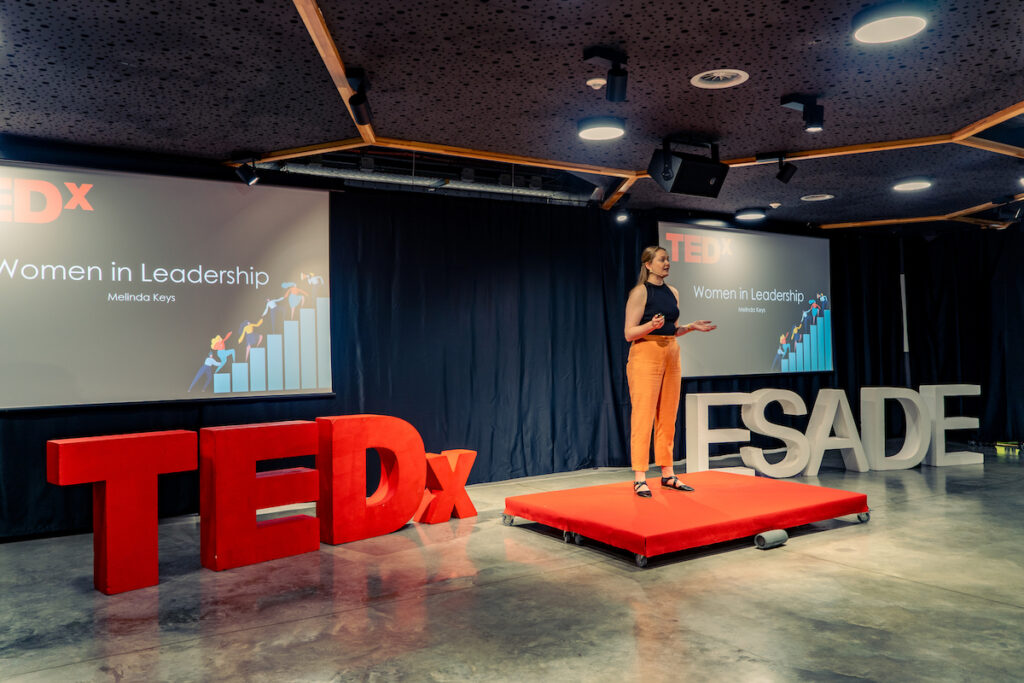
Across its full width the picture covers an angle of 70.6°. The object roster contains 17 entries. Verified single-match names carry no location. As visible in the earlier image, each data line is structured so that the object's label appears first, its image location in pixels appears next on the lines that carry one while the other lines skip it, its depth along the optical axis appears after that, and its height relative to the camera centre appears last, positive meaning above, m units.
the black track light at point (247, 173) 5.01 +1.39
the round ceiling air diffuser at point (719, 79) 3.65 +1.45
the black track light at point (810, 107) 4.01 +1.40
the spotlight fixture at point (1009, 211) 6.88 +1.39
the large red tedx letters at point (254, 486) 3.34 -0.62
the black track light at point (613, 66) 3.32 +1.40
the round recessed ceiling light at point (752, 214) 7.22 +1.47
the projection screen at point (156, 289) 4.50 +0.58
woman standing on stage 4.29 +0.05
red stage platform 3.62 -0.83
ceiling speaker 4.78 +1.27
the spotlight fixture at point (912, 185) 5.98 +1.44
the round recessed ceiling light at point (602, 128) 4.34 +1.44
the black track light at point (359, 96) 3.52 +1.37
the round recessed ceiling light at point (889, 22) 2.91 +1.39
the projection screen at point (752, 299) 7.13 +0.63
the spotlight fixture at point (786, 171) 5.16 +1.34
